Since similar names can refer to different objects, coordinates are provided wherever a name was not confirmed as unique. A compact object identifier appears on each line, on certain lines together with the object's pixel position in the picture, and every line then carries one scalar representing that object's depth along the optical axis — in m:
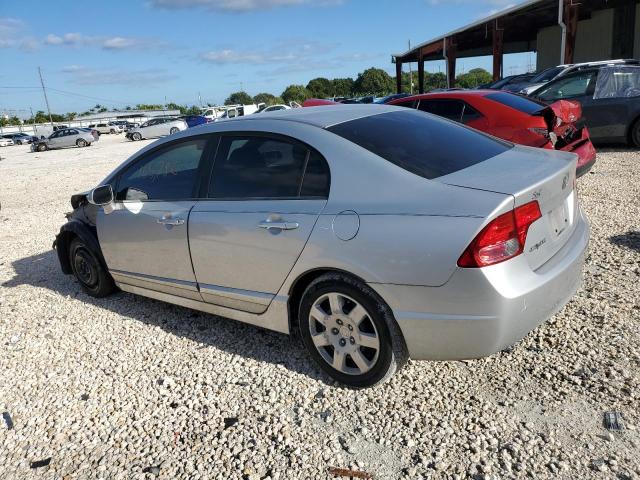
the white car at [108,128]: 62.85
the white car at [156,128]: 34.95
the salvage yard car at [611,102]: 9.55
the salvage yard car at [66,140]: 37.28
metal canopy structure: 23.12
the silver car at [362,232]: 2.50
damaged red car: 6.46
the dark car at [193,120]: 34.20
